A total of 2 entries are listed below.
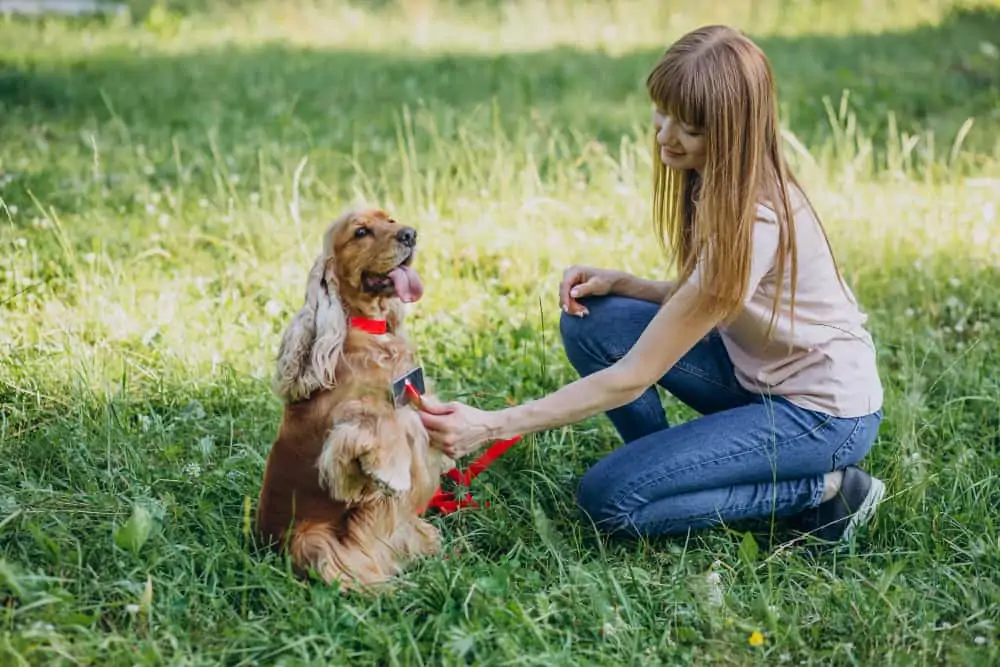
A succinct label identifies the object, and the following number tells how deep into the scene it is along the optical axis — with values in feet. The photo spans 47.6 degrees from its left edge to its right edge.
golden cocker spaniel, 8.98
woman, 9.23
